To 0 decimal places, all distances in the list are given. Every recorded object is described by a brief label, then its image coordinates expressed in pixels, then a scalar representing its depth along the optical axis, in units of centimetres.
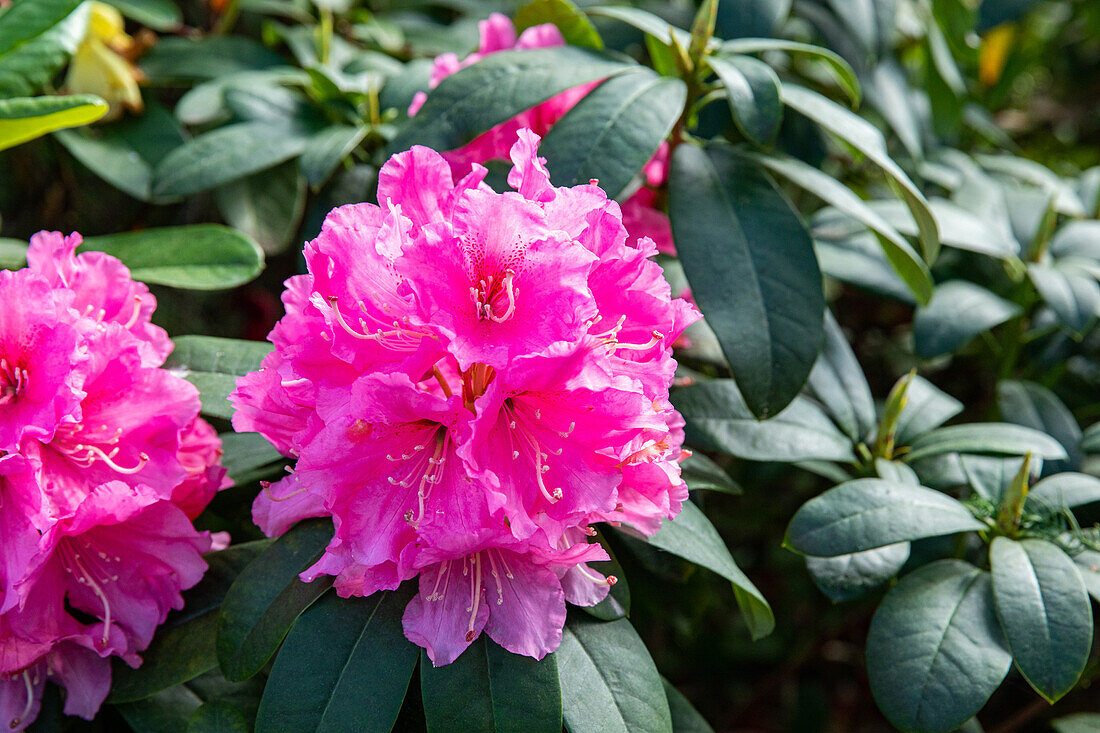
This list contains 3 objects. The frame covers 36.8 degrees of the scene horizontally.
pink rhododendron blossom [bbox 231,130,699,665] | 51
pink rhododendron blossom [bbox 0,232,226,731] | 54
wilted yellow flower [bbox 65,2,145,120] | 74
